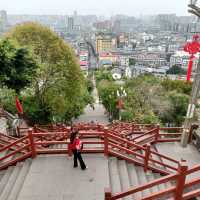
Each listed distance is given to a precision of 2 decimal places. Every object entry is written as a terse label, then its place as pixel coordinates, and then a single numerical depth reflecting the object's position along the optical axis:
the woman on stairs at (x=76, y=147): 7.48
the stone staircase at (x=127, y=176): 6.93
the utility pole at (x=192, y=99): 8.48
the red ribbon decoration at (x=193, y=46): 10.34
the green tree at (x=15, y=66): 10.77
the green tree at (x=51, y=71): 19.22
